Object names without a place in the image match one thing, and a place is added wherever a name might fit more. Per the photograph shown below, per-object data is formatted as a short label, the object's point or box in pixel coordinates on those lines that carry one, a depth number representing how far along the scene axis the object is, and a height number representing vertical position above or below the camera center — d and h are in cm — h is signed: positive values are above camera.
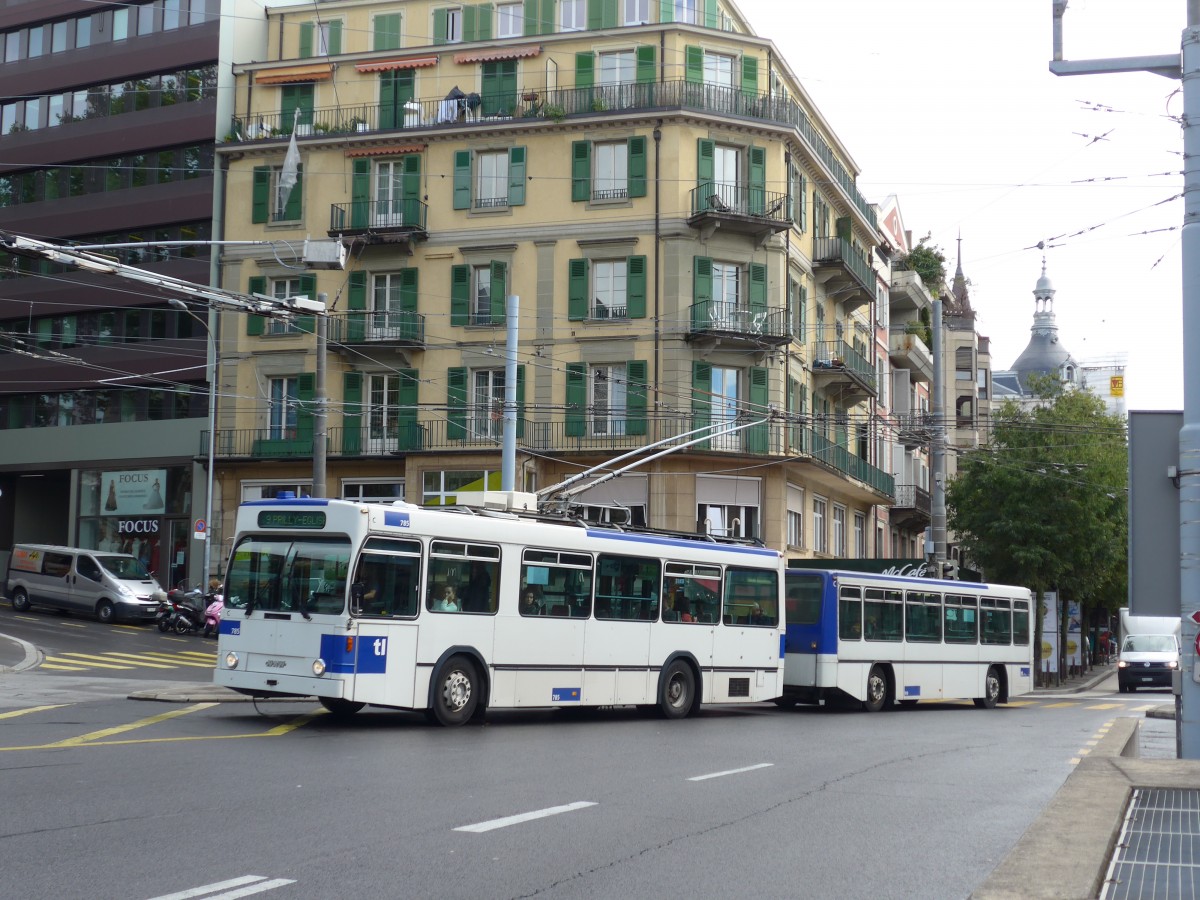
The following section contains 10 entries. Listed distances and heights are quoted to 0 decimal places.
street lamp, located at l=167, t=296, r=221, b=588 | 4544 +438
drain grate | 701 -146
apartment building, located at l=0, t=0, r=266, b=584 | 4959 +1079
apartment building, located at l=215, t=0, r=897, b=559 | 4359 +922
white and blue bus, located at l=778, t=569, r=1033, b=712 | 2609 -137
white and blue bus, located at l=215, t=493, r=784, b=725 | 1708 -62
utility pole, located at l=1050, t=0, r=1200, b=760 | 1148 +187
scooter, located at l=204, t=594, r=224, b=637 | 3962 -157
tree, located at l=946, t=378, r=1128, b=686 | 4912 +238
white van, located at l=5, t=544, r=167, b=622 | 4334 -81
